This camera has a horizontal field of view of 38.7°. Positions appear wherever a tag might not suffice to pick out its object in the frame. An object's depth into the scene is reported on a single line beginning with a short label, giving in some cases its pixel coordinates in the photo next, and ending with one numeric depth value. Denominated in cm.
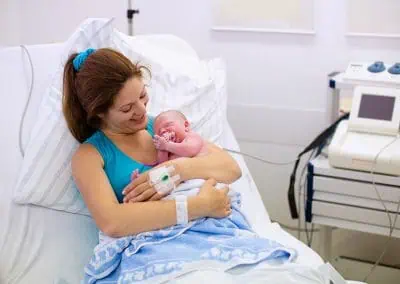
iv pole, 247
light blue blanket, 138
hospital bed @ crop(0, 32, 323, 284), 157
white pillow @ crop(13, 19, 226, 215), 163
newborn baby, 163
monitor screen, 192
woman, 148
